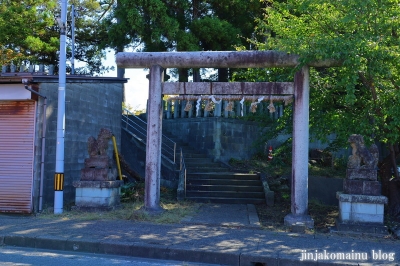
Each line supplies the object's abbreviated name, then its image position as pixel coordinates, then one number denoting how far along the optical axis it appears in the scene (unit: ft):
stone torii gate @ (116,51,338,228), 33.45
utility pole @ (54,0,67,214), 36.55
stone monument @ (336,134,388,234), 31.48
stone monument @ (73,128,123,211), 37.58
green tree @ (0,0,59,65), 65.00
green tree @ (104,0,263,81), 57.82
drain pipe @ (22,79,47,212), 38.06
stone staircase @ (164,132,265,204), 45.47
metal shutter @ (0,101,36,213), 38.04
